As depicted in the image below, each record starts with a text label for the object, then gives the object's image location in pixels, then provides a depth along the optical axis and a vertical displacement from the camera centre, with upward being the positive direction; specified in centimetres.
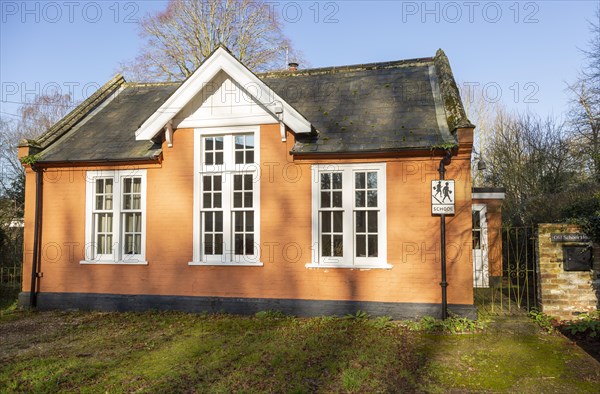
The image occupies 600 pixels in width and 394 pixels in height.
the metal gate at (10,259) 1362 -125
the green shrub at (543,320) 849 -200
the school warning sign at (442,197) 901 +54
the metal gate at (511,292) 995 -203
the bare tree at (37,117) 2956 +772
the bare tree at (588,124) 1977 +478
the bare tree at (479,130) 2734 +620
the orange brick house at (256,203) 934 +48
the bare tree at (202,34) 2502 +1115
